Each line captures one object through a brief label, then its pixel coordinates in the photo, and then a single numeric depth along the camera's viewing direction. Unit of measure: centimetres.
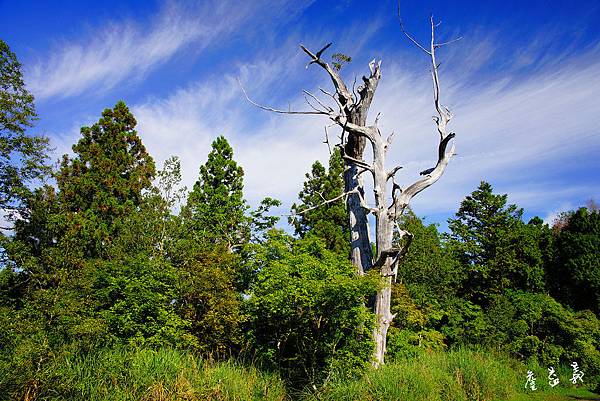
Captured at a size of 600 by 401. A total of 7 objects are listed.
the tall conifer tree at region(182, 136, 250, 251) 1564
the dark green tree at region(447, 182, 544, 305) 1596
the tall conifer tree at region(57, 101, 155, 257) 1652
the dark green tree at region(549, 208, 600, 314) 1498
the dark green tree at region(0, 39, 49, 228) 1334
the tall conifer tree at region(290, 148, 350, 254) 1933
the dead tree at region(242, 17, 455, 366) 881
